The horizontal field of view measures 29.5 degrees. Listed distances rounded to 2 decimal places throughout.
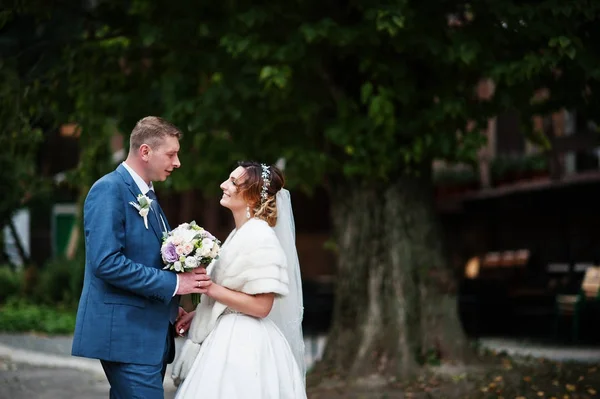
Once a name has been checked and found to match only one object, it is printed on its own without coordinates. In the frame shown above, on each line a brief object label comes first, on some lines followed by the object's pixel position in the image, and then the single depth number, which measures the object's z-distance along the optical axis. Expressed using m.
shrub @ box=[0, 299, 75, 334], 20.91
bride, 6.07
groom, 5.80
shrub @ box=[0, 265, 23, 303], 26.14
